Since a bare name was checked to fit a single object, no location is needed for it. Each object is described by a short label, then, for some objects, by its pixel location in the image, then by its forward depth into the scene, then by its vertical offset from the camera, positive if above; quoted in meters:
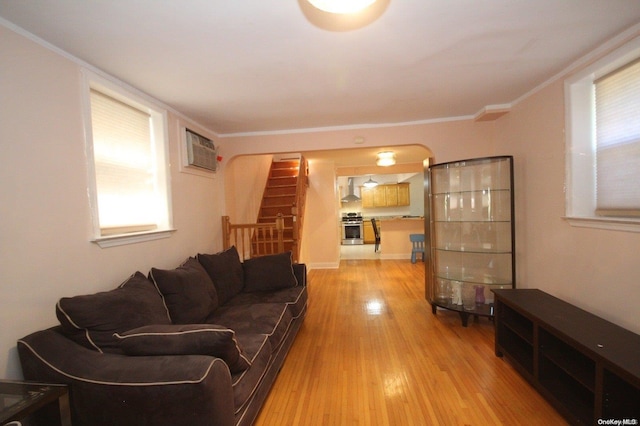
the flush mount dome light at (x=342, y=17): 1.42 +1.05
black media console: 1.38 -1.03
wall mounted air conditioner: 2.99 +0.68
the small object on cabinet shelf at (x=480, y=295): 3.02 -1.09
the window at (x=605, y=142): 1.77 +0.39
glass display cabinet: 2.94 -0.40
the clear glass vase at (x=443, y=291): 3.32 -1.12
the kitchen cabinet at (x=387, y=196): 9.52 +0.26
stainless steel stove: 10.07 -0.96
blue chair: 6.21 -1.01
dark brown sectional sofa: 1.16 -0.73
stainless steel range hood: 9.96 +0.26
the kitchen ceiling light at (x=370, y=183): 9.11 +0.69
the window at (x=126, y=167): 2.00 +0.38
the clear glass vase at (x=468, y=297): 3.06 -1.13
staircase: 4.29 +0.20
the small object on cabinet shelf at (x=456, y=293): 3.14 -1.10
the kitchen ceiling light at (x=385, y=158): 5.13 +0.88
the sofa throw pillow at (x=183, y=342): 1.29 -0.64
